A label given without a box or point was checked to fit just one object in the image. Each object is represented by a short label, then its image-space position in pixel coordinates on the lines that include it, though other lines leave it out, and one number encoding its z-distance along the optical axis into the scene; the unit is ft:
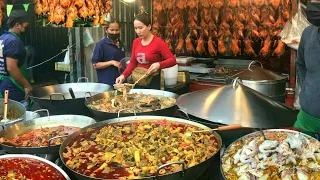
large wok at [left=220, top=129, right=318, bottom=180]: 6.50
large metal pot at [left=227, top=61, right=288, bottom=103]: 11.29
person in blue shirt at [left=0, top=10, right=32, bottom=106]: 13.92
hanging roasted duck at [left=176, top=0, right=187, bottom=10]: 20.03
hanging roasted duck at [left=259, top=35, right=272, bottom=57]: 17.76
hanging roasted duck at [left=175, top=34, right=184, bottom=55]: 20.27
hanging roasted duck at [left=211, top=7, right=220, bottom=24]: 19.43
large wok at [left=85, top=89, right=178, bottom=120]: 8.36
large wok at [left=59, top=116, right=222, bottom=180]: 5.18
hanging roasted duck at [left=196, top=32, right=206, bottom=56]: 19.69
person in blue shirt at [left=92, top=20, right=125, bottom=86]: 16.08
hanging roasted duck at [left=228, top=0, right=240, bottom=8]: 18.65
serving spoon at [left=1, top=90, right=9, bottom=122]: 9.03
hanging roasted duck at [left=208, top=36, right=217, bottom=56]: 19.45
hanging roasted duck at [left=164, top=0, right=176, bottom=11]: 20.27
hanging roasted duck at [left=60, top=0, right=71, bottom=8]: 13.75
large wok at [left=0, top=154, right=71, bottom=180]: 5.48
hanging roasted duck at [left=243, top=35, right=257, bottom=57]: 18.43
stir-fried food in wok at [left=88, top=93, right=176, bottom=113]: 9.46
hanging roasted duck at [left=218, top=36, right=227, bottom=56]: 19.16
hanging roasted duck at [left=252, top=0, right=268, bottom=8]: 17.78
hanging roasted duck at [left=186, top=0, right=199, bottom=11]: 19.76
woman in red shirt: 13.06
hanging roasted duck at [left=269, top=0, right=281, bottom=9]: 17.24
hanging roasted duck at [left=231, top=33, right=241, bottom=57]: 18.80
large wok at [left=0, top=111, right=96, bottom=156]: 7.72
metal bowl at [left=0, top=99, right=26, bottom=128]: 8.98
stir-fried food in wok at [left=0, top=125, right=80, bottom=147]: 7.09
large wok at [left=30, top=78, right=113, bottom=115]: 9.10
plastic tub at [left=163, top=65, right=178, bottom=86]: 16.05
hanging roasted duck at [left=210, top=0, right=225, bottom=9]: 19.22
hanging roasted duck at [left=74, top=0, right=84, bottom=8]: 13.97
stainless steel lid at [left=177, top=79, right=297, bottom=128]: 6.91
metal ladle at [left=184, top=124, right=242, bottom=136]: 6.28
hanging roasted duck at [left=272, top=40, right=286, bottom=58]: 17.26
